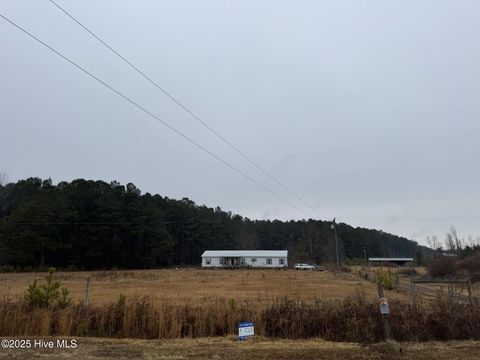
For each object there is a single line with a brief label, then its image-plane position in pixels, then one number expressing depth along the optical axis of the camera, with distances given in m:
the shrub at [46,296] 13.16
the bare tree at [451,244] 101.39
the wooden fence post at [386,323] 10.26
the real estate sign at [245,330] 10.52
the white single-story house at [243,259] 86.44
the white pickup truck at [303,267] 79.81
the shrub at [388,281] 33.75
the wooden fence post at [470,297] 12.84
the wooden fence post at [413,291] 13.15
